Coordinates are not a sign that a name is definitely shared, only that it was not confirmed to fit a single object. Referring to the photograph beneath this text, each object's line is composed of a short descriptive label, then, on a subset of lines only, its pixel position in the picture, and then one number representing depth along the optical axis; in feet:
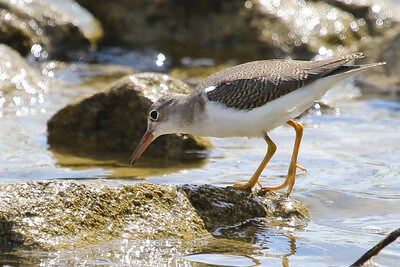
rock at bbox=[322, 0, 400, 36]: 59.67
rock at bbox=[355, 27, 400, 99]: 47.75
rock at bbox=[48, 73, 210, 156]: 33.88
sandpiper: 24.81
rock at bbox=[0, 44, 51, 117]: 41.81
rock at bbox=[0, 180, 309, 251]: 19.66
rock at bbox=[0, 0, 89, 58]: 53.42
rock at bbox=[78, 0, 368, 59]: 56.34
